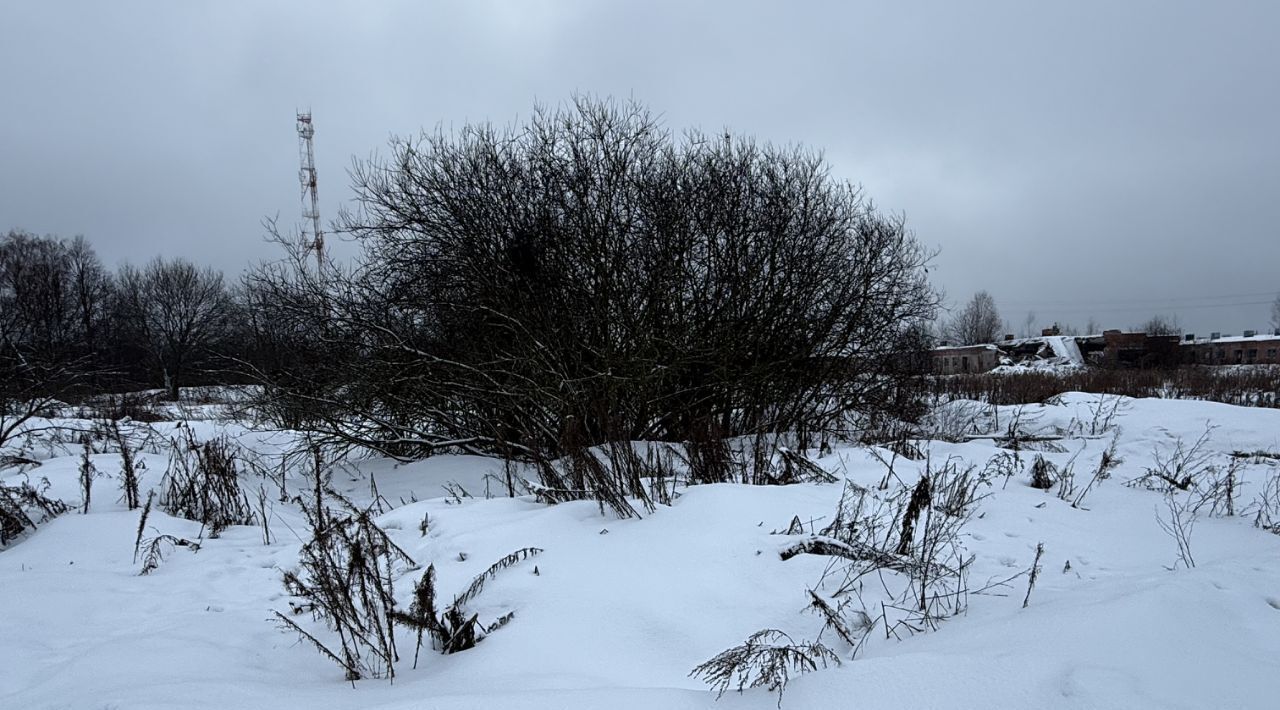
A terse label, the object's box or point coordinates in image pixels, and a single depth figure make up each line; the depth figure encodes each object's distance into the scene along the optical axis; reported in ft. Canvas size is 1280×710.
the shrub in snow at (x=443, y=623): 8.79
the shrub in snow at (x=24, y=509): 15.51
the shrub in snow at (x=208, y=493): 17.85
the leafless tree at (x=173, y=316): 111.04
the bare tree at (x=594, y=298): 30.86
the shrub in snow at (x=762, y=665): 6.66
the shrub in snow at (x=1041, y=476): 18.07
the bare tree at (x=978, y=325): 212.64
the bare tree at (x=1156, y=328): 185.51
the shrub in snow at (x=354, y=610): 8.30
